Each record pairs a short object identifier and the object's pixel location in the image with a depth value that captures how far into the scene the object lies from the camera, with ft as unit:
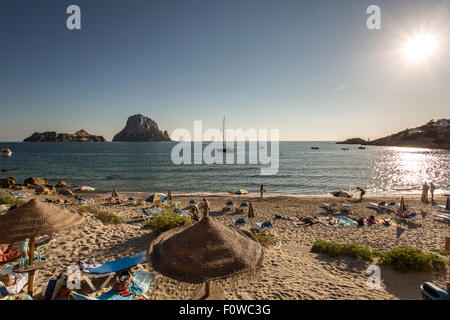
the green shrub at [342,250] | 28.04
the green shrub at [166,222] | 31.96
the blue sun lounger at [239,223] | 42.80
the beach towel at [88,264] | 20.60
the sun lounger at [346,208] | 57.36
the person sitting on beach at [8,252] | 22.85
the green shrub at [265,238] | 32.81
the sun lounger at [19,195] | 62.26
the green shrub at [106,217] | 38.79
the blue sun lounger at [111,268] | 19.24
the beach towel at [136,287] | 17.15
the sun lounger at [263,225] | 40.27
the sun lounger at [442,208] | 58.79
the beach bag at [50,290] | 16.55
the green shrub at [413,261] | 24.36
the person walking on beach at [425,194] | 69.05
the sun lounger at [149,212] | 47.85
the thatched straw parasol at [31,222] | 16.28
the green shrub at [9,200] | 47.34
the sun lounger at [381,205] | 59.41
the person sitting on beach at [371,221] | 45.94
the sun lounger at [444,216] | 44.96
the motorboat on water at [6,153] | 242.99
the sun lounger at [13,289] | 17.24
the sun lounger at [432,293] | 14.24
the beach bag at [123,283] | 17.84
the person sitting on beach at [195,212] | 46.60
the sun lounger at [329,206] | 59.18
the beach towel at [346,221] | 45.29
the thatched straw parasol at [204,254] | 13.46
